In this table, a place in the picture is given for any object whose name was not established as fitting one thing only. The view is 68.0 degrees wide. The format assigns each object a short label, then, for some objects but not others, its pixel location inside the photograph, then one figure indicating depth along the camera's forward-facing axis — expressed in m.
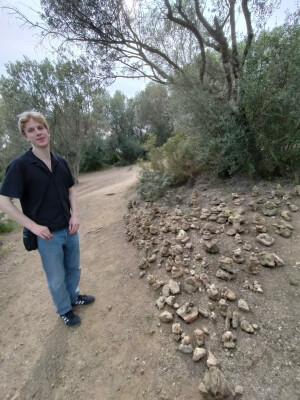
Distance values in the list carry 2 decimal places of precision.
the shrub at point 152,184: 4.19
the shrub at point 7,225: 5.12
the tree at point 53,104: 9.13
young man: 1.58
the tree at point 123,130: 17.05
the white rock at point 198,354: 1.47
